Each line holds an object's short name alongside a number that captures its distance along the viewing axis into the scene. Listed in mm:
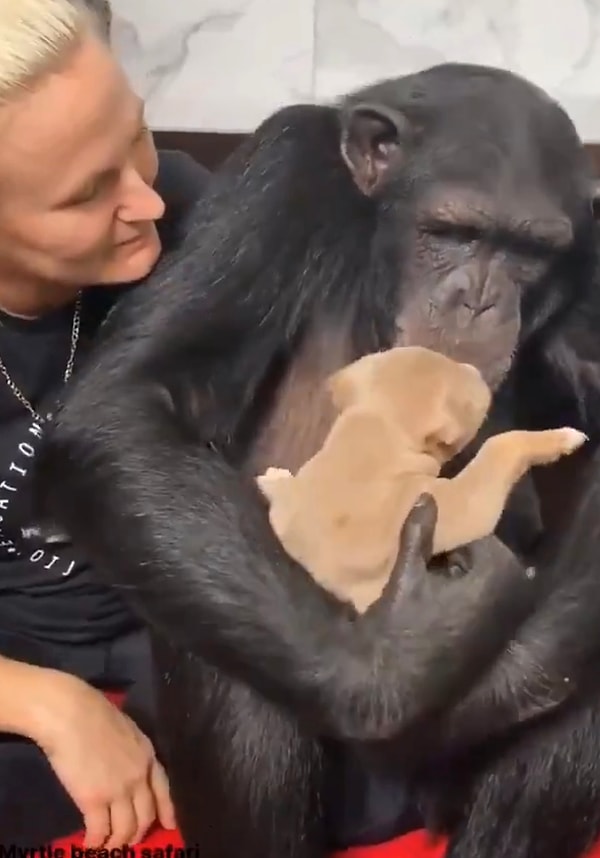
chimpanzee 672
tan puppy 593
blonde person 719
